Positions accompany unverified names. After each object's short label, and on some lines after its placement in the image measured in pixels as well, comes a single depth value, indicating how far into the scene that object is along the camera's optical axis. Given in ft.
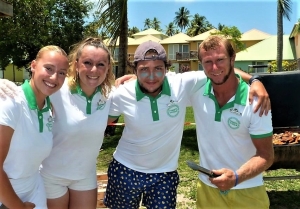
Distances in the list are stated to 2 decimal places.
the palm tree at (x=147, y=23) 327.88
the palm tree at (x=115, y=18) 31.81
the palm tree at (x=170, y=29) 309.22
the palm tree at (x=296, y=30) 103.25
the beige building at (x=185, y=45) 164.50
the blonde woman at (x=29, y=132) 7.73
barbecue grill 16.11
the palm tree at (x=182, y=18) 299.79
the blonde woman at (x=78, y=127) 9.66
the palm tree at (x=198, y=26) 258.78
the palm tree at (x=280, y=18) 68.03
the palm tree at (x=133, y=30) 270.46
